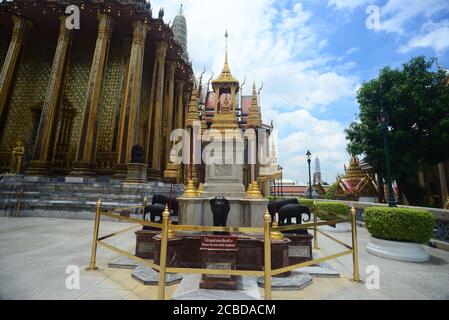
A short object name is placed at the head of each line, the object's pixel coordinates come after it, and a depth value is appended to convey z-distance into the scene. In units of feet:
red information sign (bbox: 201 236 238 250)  11.26
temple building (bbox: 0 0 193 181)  47.60
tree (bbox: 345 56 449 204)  49.44
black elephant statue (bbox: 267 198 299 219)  20.22
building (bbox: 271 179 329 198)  163.55
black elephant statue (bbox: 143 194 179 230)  17.94
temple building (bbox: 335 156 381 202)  59.26
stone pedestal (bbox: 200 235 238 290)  11.16
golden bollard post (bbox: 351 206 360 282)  12.51
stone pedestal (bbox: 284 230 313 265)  15.28
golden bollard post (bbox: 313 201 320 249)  21.57
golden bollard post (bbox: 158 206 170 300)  9.14
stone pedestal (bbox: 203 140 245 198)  18.61
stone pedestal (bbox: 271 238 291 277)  12.98
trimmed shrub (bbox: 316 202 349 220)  38.19
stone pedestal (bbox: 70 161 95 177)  44.47
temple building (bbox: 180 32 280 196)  21.38
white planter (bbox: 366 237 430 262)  17.69
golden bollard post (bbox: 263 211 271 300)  8.82
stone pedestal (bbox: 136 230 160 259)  15.24
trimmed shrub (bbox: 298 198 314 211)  47.31
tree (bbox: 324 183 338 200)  74.97
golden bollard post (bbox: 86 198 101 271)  13.39
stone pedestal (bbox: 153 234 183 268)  12.90
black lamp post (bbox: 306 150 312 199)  67.21
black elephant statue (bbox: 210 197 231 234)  14.26
